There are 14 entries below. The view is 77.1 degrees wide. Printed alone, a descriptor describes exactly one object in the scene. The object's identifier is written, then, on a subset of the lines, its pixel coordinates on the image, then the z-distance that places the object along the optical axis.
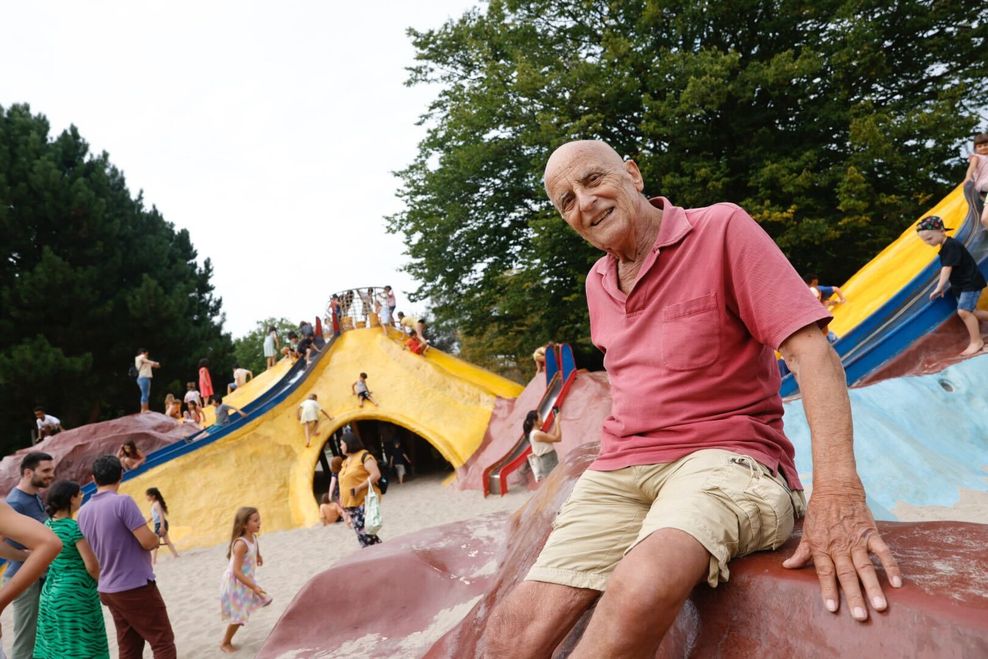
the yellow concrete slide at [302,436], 12.20
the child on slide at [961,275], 7.01
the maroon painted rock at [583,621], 1.20
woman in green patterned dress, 4.02
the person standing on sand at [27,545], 2.46
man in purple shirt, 4.24
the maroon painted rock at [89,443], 12.82
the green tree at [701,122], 13.33
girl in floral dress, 5.84
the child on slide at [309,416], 13.95
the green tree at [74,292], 21.42
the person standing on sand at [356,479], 6.92
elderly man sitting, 1.34
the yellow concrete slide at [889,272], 8.82
